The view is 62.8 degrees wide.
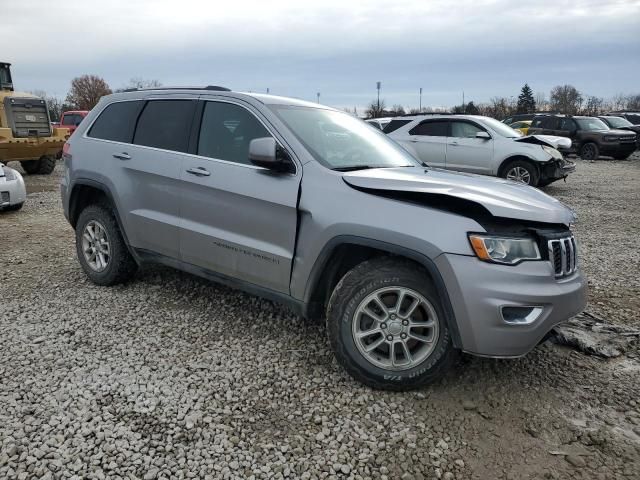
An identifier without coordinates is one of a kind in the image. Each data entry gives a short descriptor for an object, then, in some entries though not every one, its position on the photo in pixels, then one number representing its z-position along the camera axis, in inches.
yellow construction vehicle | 523.2
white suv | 431.2
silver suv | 111.1
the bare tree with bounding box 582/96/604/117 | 2511.3
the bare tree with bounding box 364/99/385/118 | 1958.9
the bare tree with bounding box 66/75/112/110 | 2464.1
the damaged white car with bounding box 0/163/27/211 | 339.6
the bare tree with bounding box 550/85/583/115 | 2519.6
